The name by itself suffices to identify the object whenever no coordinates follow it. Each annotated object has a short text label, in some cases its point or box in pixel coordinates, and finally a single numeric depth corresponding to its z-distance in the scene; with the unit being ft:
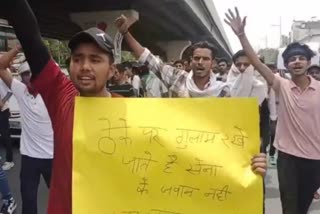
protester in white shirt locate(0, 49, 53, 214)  9.19
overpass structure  45.59
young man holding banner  3.96
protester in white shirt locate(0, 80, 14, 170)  17.28
